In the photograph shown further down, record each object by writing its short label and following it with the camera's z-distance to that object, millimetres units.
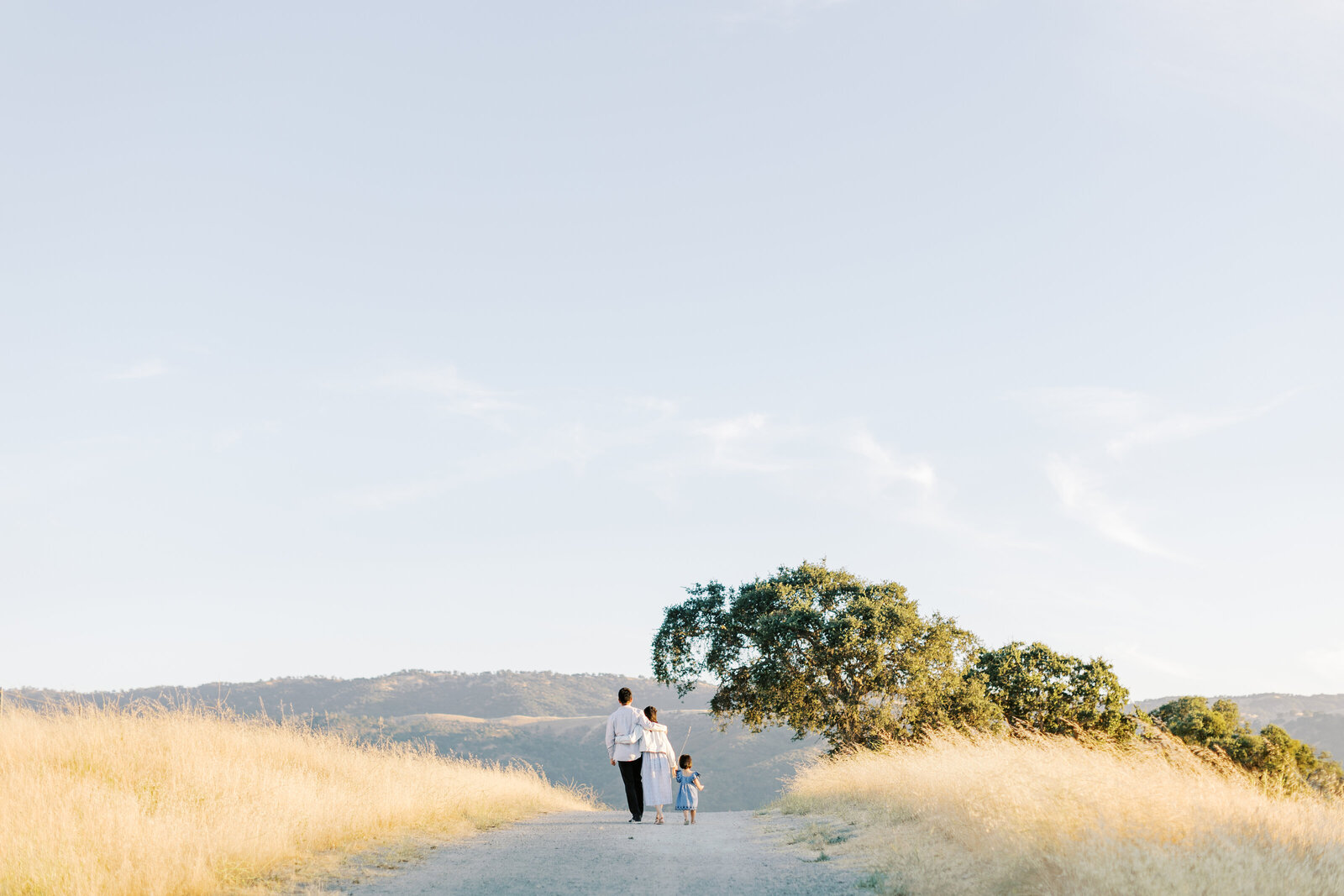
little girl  14781
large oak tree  30031
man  14414
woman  14508
